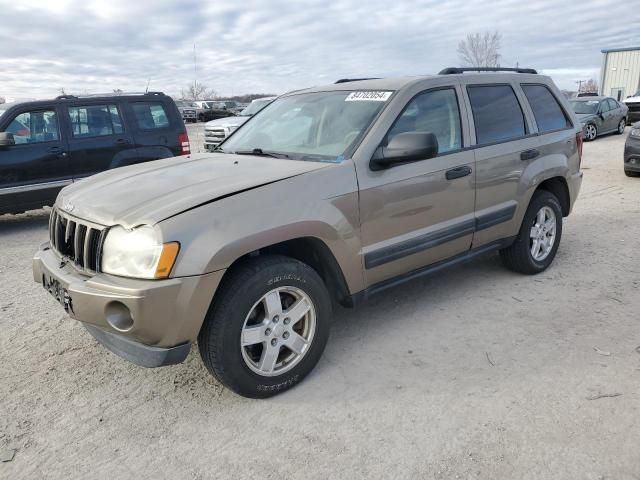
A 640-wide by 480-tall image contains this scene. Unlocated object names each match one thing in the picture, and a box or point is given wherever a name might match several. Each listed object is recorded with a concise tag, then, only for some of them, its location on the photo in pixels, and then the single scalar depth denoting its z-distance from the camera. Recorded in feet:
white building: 114.93
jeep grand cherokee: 8.50
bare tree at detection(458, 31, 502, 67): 149.18
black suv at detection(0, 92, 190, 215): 23.10
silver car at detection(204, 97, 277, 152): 51.72
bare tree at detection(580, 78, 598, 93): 212.31
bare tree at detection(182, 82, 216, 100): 231.34
